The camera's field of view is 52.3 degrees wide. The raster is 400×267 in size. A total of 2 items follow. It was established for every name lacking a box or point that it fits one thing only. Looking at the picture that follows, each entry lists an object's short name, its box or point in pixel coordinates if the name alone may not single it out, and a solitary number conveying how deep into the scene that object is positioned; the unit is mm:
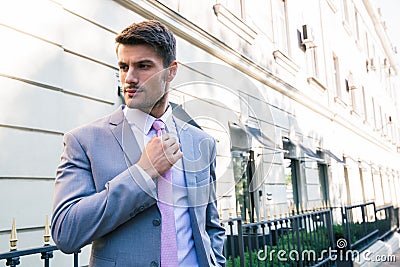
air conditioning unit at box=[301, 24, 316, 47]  10352
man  1246
